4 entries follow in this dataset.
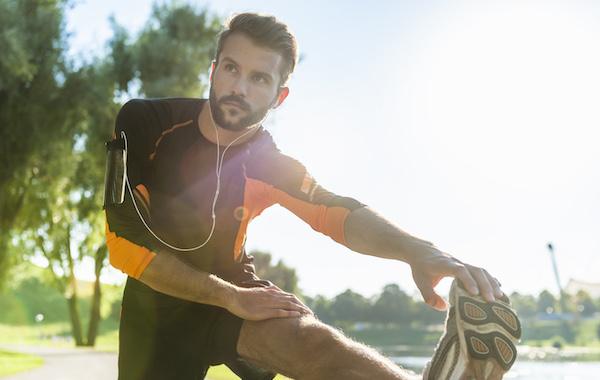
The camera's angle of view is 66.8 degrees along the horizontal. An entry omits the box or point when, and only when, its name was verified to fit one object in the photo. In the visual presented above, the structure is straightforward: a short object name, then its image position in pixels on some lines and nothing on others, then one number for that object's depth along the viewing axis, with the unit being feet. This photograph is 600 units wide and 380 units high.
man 5.33
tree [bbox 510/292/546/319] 208.03
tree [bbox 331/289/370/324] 130.66
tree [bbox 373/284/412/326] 170.09
